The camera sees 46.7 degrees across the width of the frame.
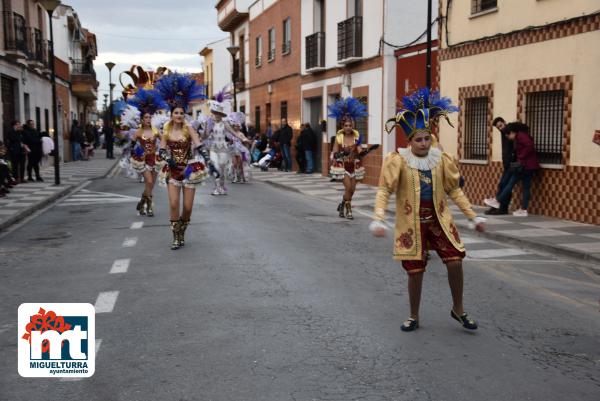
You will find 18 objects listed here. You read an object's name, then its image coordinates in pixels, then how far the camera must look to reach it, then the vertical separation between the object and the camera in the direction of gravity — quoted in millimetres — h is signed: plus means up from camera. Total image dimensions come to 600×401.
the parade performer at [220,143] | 16016 +12
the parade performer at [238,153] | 17391 -260
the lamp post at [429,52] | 13166 +1820
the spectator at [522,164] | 12477 -369
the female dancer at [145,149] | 11922 -96
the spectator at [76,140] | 33969 +176
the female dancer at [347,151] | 11945 -131
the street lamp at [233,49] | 31583 +4293
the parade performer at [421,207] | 5324 -492
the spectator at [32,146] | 19797 -69
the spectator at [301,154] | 24906 -379
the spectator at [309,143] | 24544 +17
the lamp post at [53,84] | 18250 +1647
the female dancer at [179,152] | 9203 -114
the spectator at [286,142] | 25922 +56
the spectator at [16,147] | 18734 -93
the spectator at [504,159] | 12789 -286
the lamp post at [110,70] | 39575 +4458
